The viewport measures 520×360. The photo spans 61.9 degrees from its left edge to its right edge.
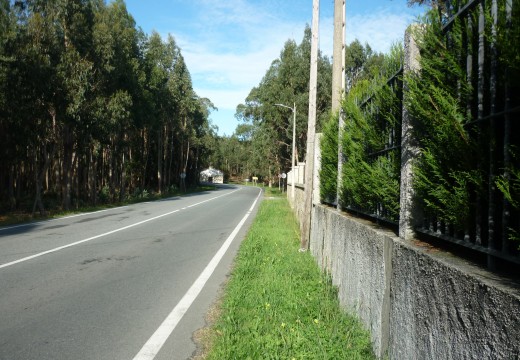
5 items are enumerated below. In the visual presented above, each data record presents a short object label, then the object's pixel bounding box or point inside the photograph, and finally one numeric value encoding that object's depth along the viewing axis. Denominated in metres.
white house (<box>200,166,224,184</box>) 125.44
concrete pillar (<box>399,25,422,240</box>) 3.55
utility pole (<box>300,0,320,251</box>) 10.25
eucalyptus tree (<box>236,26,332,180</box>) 47.53
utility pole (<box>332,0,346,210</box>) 9.06
